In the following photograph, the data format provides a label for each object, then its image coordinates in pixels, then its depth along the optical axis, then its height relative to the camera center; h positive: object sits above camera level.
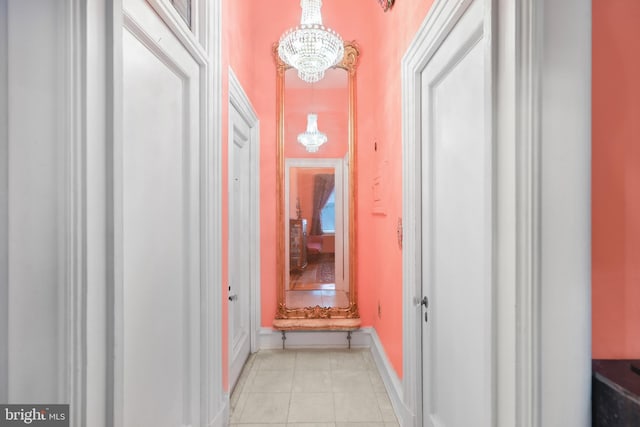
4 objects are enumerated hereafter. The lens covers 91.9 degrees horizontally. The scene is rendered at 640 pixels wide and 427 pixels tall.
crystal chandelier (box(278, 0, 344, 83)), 2.25 +1.26
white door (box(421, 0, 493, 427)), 1.08 -0.05
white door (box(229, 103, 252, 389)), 2.33 -0.25
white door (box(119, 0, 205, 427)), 0.97 -0.05
